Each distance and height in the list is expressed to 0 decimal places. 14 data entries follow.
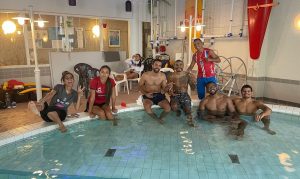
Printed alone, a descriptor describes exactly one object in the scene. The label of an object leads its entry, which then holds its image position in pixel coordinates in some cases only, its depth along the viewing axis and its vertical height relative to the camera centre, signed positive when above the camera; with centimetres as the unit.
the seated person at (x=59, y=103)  373 -73
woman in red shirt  423 -72
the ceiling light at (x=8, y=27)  678 +86
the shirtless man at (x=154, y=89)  473 -66
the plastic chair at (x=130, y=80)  730 -74
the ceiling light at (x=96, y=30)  856 +93
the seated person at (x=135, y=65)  746 -29
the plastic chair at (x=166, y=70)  653 -40
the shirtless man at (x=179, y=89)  474 -69
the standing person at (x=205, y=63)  475 -15
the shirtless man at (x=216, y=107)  437 -96
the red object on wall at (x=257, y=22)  565 +81
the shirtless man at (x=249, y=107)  413 -92
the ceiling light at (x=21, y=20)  502 +77
